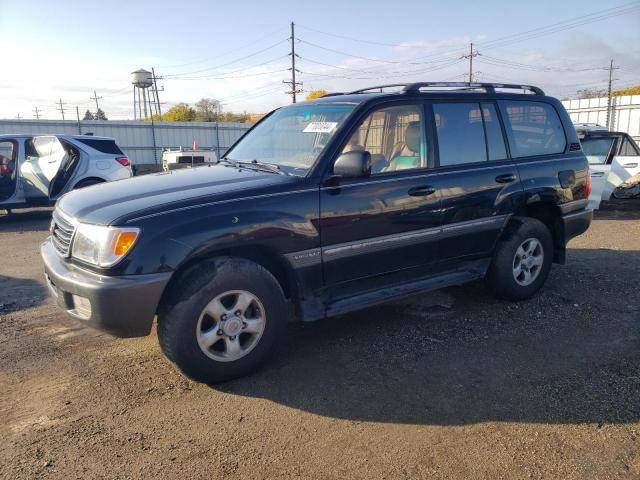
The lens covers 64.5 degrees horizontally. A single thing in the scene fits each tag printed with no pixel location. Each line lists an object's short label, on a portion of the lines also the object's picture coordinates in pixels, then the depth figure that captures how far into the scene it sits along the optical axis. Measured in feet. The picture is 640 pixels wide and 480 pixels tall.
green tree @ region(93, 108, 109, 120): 210.28
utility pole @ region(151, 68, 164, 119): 180.00
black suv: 10.32
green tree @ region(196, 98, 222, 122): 220.29
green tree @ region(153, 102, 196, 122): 201.77
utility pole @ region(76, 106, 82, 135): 76.83
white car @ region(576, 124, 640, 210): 32.09
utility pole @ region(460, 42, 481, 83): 169.78
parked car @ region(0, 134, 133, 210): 33.53
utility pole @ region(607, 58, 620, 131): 73.05
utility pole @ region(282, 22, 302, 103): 155.22
